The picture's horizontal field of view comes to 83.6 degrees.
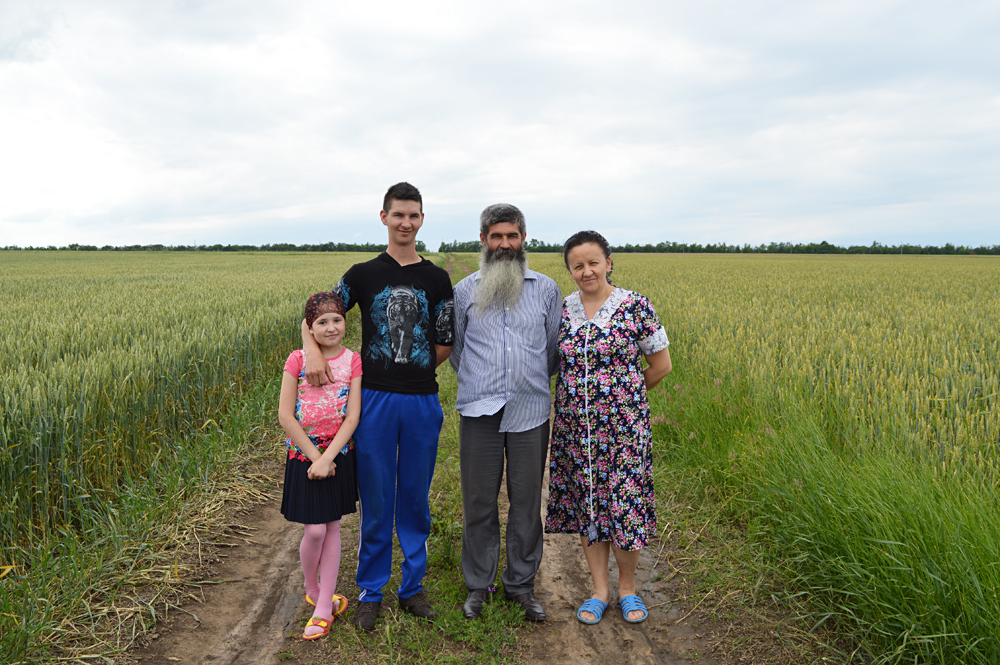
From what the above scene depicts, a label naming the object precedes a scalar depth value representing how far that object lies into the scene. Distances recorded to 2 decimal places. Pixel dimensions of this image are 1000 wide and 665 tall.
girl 2.96
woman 3.12
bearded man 3.17
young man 3.12
